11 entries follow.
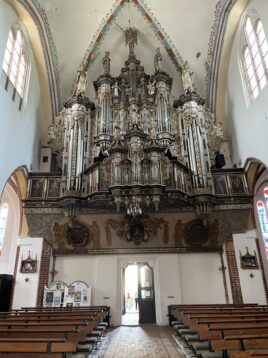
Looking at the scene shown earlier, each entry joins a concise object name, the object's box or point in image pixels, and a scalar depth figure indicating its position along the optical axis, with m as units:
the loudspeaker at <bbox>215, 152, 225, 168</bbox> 13.57
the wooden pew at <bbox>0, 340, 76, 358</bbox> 3.80
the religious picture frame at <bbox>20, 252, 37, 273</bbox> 11.59
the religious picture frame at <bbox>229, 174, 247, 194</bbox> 11.88
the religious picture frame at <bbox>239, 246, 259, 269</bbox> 11.60
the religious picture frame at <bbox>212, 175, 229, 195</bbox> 11.87
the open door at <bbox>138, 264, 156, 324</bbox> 12.74
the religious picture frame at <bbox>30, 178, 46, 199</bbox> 11.73
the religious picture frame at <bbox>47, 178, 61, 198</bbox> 11.73
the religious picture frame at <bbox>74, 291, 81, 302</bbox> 11.48
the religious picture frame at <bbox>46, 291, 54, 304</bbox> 11.10
